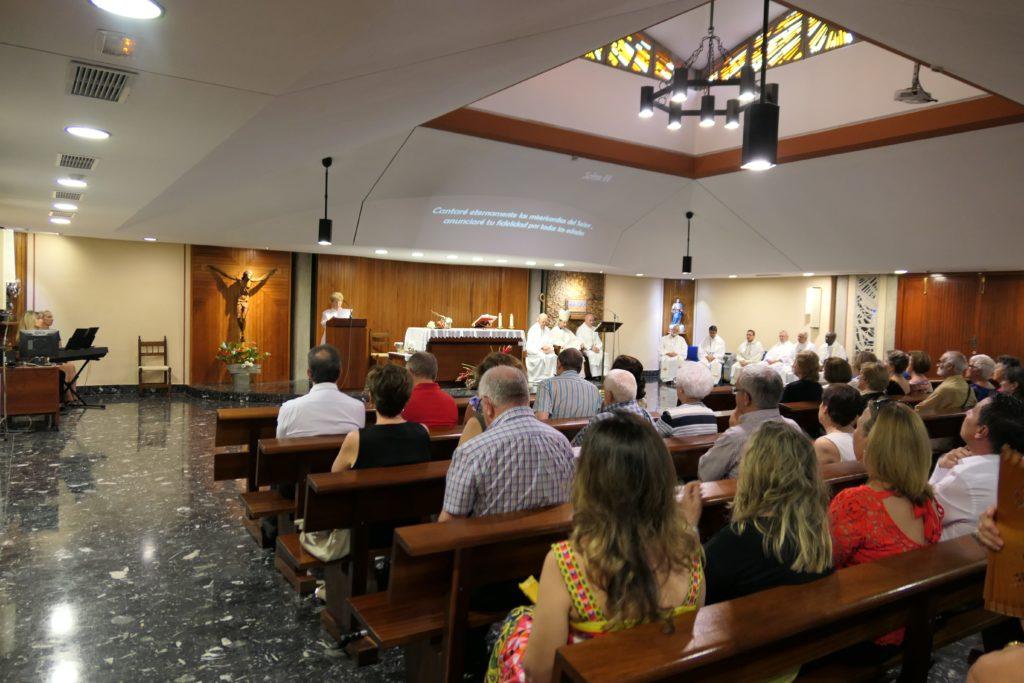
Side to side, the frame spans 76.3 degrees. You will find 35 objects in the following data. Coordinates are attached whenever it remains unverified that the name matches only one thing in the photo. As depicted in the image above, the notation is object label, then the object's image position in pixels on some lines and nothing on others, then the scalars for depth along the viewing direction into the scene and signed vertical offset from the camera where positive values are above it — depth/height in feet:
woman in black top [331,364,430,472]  8.98 -1.86
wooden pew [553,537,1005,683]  3.97 -2.18
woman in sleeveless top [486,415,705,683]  4.39 -1.66
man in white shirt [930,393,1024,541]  7.16 -1.79
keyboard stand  25.94 -4.25
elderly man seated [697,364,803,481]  9.20 -1.53
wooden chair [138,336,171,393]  30.66 -3.05
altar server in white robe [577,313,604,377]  39.96 -1.96
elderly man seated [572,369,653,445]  10.69 -1.31
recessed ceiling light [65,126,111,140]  10.84 +2.75
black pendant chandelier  11.28 +6.74
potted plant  30.32 -2.95
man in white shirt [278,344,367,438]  10.80 -1.80
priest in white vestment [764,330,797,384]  36.52 -2.33
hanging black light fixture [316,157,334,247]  22.96 +2.49
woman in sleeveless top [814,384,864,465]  10.27 -1.71
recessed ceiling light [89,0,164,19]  6.01 +2.71
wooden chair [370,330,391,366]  36.01 -2.25
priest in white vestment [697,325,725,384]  40.42 -2.49
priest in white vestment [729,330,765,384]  39.93 -2.37
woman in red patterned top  6.40 -1.87
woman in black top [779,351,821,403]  16.74 -1.75
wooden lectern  30.86 -2.09
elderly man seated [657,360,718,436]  11.66 -1.82
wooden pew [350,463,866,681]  6.15 -2.64
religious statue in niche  46.65 -0.10
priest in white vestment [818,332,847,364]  36.91 -1.99
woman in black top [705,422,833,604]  5.23 -1.75
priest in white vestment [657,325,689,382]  41.98 -2.58
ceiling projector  17.17 +5.91
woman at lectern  32.53 -0.39
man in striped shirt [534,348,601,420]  13.85 -1.82
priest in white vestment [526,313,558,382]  35.76 -2.53
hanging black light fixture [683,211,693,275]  31.14 +2.30
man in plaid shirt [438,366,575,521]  7.01 -1.79
